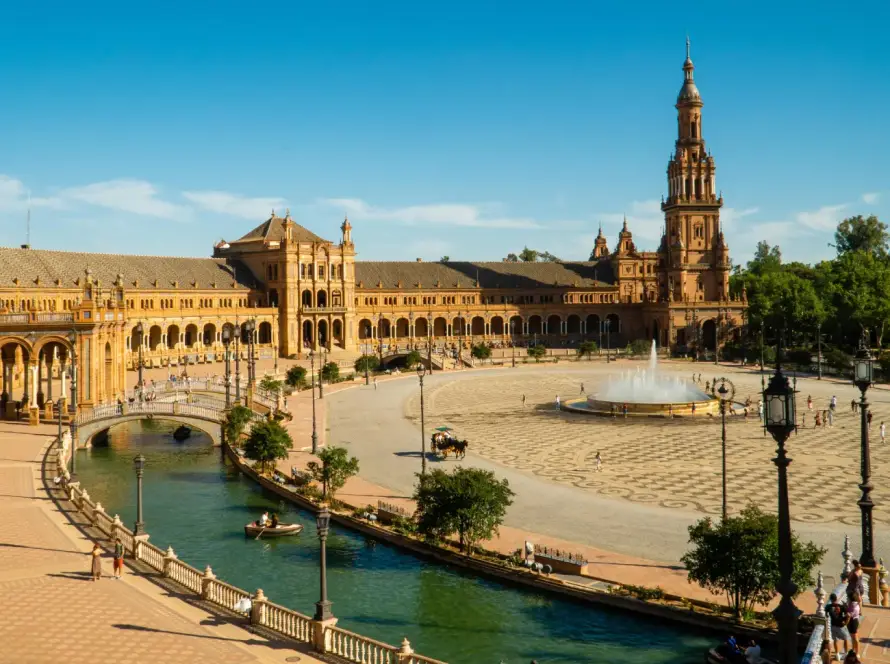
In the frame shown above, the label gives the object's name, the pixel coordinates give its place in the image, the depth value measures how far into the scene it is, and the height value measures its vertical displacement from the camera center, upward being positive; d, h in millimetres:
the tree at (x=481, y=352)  107062 -2845
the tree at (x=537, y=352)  108500 -2903
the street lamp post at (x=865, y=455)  20172 -3200
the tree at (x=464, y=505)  30016 -6244
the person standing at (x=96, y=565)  26047 -7145
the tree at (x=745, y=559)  23219 -6353
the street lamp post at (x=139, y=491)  29500 -5680
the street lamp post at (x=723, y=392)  32856 -2473
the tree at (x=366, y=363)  90369 -3601
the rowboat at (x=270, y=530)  34719 -8170
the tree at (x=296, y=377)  80000 -4403
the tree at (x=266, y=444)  44750 -5987
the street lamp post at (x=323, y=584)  21400 -6430
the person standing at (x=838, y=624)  16438 -5852
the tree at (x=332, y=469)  38375 -6330
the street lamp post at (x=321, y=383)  76150 -4868
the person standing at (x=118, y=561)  26516 -7218
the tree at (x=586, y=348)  112188 -2489
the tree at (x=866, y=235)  143250 +15798
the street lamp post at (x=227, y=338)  54888 -487
